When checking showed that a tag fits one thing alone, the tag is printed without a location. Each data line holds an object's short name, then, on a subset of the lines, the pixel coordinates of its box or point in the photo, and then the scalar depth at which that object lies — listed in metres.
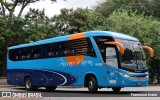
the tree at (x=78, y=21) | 43.41
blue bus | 20.39
